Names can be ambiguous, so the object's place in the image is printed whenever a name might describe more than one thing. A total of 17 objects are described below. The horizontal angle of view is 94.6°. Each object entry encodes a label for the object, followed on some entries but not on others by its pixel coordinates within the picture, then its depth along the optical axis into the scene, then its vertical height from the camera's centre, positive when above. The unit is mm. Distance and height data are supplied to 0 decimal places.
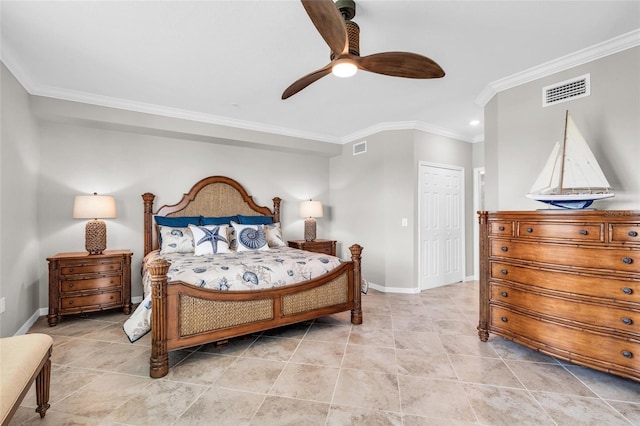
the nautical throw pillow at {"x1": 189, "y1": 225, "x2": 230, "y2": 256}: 3633 -318
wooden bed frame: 2238 -841
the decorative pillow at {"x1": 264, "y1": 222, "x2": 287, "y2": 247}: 4461 -326
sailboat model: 2295 +288
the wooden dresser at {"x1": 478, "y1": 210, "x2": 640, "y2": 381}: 2018 -562
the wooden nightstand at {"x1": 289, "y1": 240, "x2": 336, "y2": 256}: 4805 -523
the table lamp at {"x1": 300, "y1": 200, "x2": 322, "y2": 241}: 5043 -1
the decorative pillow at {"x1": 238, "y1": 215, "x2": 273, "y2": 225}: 4594 -91
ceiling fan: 1768 +1032
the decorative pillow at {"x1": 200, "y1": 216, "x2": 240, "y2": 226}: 4294 -83
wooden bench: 1262 -744
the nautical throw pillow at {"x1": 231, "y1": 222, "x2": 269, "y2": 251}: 3941 -318
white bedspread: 2371 -532
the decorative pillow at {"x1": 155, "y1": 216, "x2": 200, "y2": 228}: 4078 -89
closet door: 4711 -186
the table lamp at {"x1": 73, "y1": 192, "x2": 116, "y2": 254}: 3441 +13
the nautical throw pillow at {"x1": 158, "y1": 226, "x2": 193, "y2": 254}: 3729 -325
